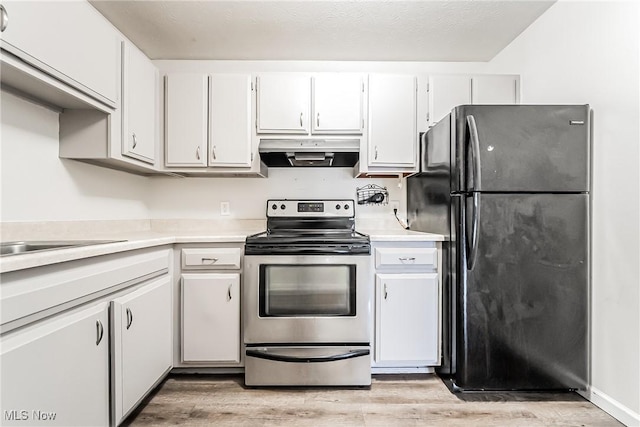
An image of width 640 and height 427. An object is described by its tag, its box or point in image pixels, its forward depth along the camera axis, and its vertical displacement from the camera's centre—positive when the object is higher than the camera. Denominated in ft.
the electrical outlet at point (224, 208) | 8.79 +0.13
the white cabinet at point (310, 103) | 7.68 +2.60
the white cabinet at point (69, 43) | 3.98 +2.41
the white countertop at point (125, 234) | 3.40 -0.44
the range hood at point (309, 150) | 7.27 +1.42
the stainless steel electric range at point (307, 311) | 6.26 -1.93
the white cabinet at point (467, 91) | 7.77 +2.94
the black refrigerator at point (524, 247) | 5.73 -0.59
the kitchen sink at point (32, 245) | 4.60 -0.49
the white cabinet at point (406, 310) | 6.59 -1.97
